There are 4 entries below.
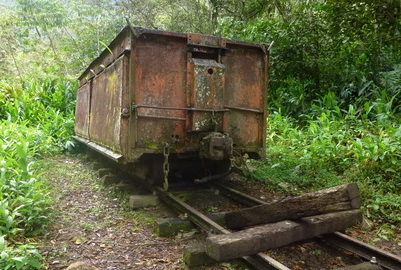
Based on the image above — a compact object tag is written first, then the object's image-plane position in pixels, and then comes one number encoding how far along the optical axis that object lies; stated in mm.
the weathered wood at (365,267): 2598
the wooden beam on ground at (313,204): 2828
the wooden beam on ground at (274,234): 2576
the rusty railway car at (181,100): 4234
